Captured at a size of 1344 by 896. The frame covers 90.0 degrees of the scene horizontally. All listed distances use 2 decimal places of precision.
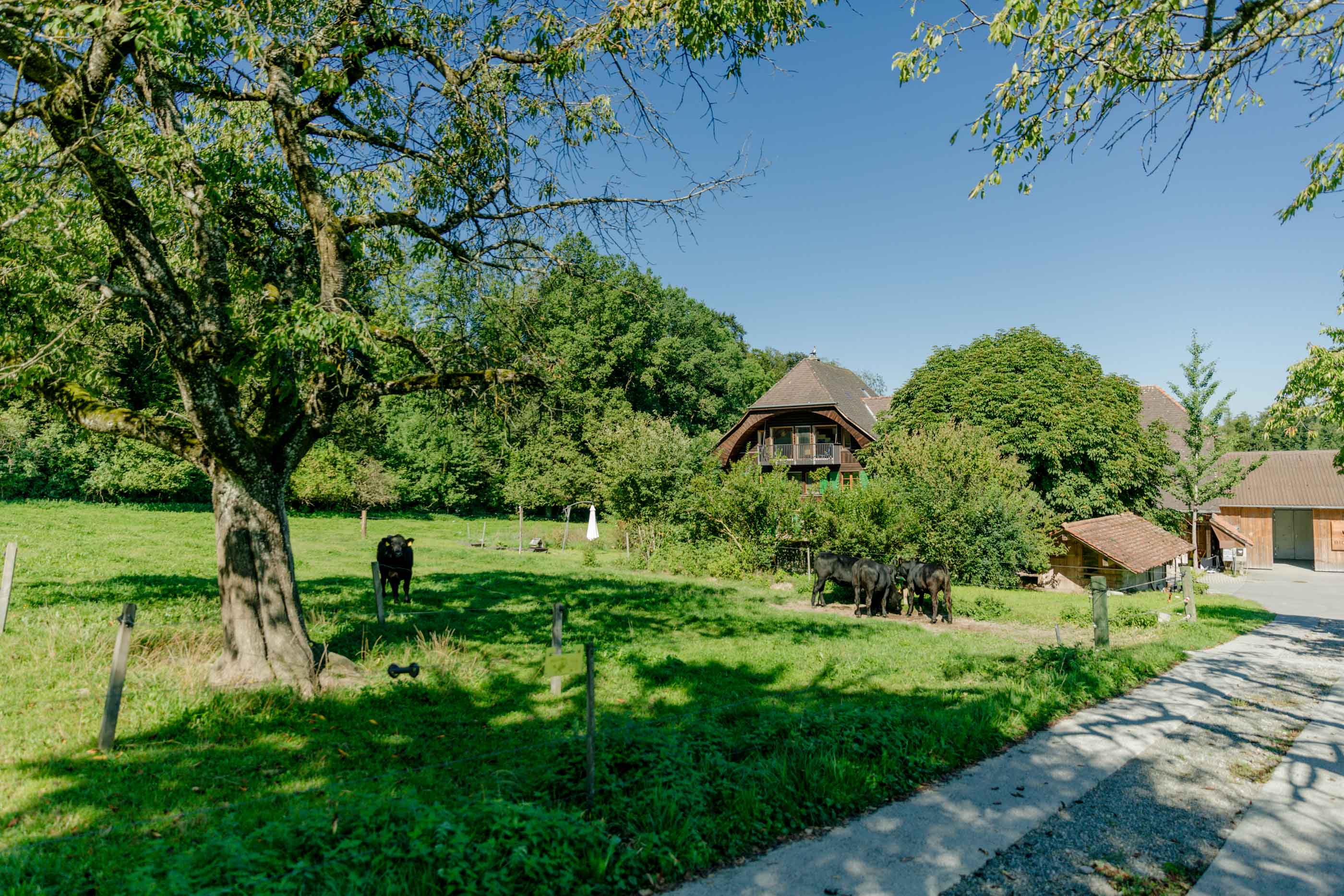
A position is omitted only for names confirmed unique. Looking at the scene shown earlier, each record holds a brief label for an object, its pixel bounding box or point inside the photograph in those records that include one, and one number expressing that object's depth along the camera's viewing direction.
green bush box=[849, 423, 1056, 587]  21.59
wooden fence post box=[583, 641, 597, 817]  4.63
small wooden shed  22.75
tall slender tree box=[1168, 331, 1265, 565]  27.30
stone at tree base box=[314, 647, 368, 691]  7.23
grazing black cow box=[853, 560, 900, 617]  16.39
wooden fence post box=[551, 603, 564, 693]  7.73
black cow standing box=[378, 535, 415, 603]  12.28
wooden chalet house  37.50
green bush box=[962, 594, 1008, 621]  16.31
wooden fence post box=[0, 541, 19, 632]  8.14
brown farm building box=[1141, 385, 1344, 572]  36.81
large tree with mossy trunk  6.27
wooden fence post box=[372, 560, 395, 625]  10.20
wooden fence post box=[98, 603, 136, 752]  5.32
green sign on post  4.85
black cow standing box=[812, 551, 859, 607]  17.08
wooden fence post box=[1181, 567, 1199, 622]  13.66
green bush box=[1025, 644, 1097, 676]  8.90
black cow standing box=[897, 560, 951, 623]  15.74
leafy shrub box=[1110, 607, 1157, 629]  13.73
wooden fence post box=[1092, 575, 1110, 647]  10.23
